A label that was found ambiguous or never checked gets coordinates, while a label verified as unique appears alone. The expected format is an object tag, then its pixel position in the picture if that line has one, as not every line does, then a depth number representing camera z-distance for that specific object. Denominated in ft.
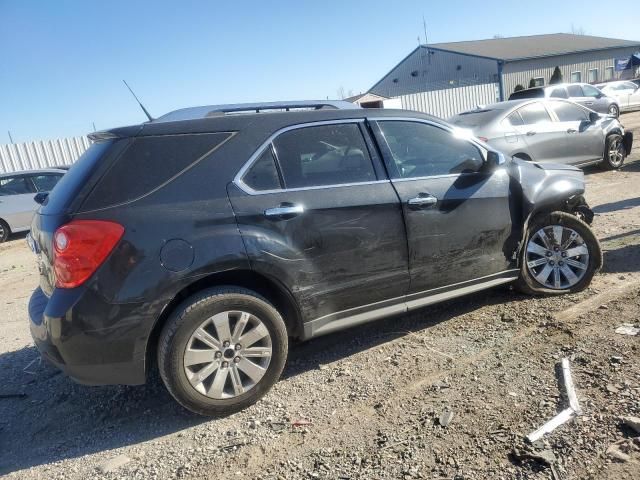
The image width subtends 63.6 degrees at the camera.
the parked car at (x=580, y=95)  61.82
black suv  9.64
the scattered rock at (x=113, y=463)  9.43
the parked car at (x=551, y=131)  29.48
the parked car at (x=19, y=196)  37.93
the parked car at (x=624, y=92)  86.60
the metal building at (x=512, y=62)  145.48
